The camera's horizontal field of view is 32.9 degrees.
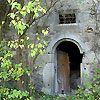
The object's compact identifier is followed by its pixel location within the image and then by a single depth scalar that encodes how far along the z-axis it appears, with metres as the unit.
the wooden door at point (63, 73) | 6.81
